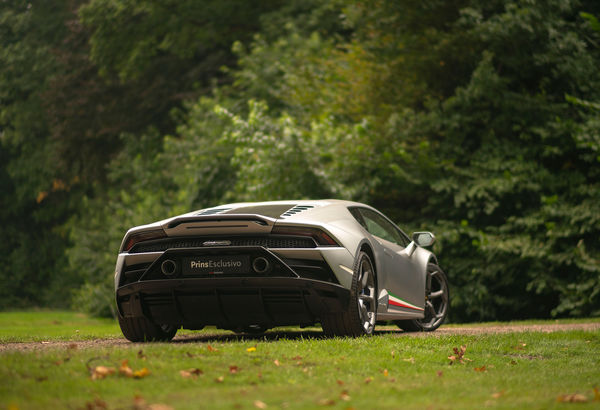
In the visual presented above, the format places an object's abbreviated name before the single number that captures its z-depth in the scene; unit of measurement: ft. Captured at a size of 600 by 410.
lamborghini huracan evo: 50.08
